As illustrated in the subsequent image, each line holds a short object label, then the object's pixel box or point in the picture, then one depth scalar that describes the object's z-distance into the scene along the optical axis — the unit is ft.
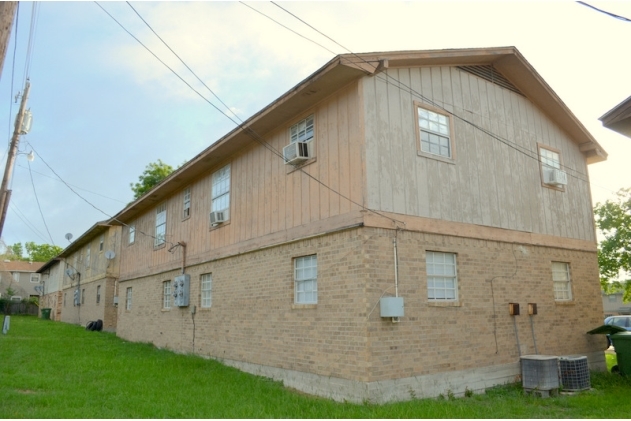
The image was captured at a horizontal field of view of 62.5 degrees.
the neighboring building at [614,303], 157.79
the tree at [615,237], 77.30
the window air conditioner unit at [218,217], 45.29
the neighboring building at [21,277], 207.41
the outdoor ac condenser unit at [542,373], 31.48
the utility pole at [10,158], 40.93
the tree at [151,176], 129.49
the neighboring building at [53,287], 132.87
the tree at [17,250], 294.15
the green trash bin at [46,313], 135.64
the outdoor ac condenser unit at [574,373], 32.68
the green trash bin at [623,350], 38.45
